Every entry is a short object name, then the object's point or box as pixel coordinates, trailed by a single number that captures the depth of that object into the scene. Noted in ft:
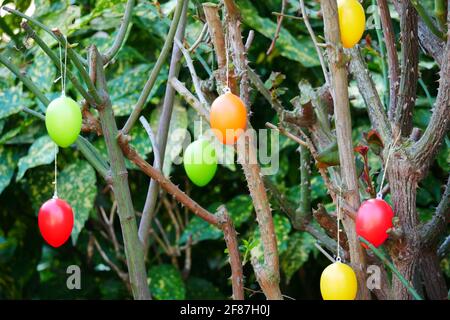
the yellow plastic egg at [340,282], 4.90
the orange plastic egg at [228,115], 4.93
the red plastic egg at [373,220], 4.87
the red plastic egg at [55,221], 5.20
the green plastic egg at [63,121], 5.01
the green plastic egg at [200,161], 5.30
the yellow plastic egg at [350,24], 4.98
